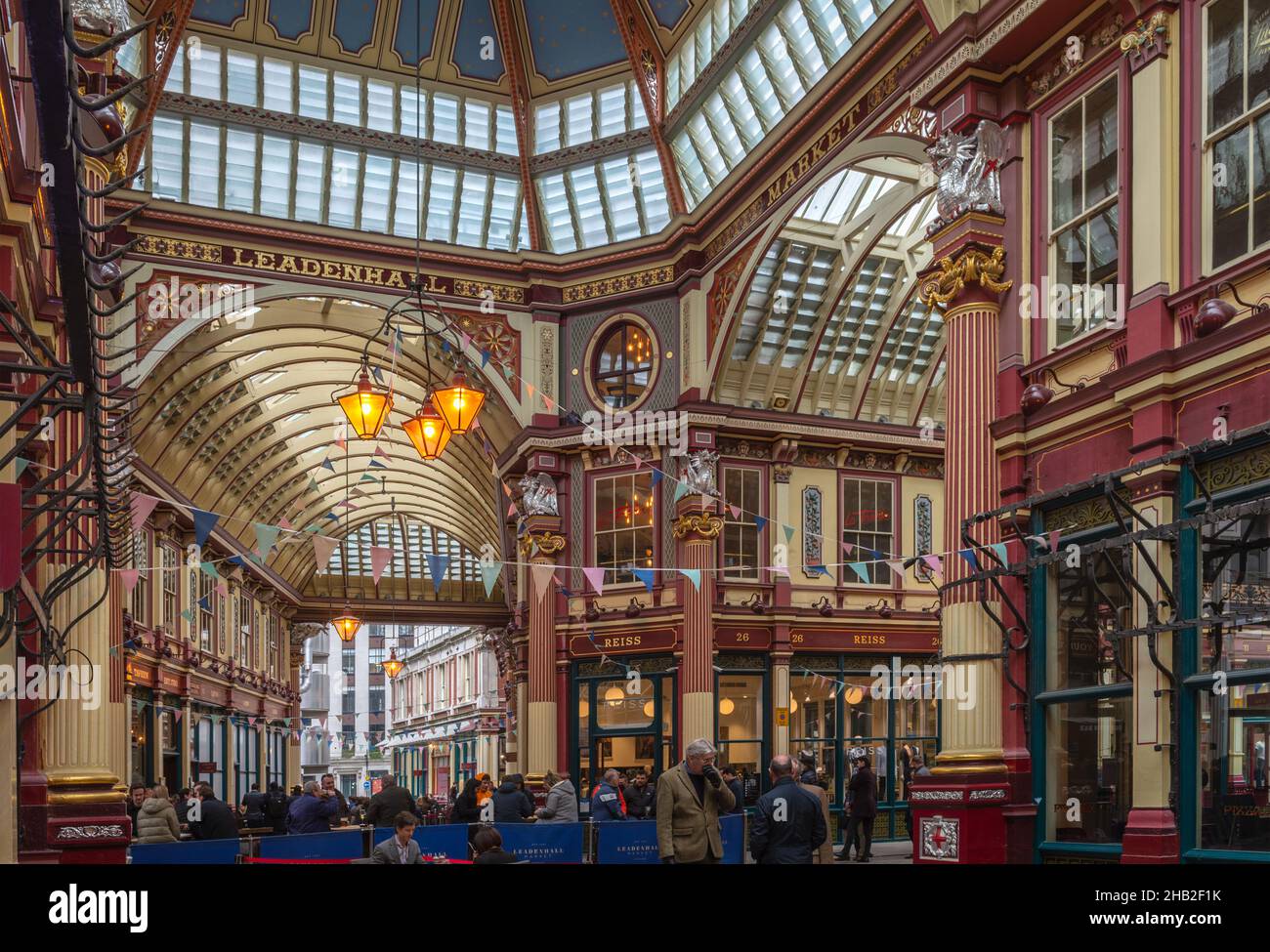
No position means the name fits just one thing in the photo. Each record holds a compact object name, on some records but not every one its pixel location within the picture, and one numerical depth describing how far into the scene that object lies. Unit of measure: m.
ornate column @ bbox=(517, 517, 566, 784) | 25.42
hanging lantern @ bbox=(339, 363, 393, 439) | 13.32
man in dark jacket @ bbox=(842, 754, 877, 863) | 19.14
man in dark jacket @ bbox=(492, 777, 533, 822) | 17.16
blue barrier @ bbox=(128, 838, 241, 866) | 13.94
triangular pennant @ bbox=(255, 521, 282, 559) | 16.38
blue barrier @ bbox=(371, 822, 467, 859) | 16.66
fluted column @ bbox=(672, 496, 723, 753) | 24.08
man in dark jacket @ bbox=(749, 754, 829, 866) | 9.23
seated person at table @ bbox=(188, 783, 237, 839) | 16.09
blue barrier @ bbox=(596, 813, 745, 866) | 16.31
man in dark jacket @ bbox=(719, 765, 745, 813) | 21.52
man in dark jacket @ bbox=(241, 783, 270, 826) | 24.02
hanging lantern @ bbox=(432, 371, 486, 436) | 13.53
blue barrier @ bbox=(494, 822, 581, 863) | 16.09
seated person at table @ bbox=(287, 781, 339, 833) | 18.28
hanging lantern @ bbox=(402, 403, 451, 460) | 13.99
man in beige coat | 9.52
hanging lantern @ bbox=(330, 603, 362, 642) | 32.72
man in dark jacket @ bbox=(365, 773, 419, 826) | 17.06
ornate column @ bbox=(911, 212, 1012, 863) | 12.11
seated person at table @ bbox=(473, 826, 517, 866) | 8.87
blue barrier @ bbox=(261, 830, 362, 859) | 15.76
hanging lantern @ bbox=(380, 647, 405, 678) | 41.41
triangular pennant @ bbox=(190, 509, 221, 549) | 14.29
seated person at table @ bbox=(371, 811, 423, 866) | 10.86
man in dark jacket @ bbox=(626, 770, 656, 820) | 19.81
